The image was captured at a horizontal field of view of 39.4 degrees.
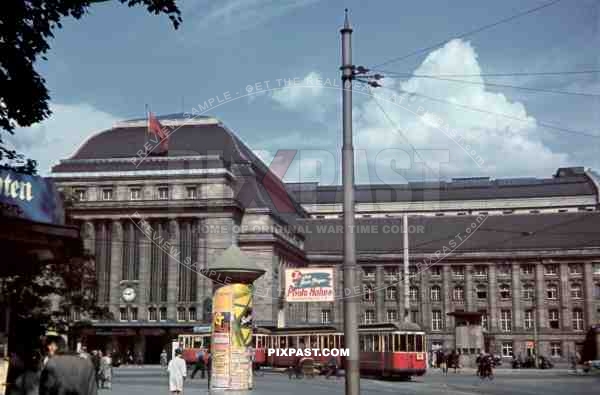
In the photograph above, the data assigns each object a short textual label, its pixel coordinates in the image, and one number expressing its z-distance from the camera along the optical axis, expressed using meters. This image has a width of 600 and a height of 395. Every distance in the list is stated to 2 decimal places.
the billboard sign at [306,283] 47.92
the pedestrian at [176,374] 21.95
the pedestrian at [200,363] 43.19
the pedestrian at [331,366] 47.69
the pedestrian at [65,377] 9.84
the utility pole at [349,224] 13.18
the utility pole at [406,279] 55.59
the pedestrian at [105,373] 32.84
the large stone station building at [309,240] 86.00
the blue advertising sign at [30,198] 11.38
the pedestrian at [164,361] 64.79
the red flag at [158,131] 80.99
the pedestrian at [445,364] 59.23
